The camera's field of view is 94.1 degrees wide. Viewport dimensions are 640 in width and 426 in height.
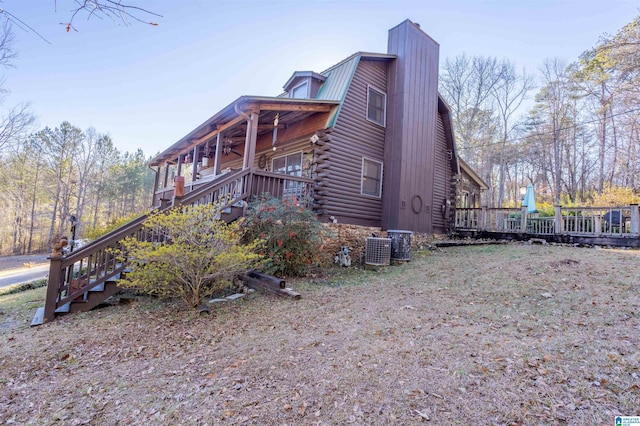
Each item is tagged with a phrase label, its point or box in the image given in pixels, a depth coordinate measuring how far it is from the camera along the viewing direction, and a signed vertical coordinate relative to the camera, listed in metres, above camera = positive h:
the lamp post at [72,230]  7.69 -0.52
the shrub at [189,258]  4.41 -0.58
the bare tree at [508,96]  22.92 +11.23
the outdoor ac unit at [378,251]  8.00 -0.54
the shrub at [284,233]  6.17 -0.17
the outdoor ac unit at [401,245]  8.34 -0.34
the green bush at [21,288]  9.17 -2.58
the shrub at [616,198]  11.58 +2.03
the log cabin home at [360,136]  8.70 +2.98
